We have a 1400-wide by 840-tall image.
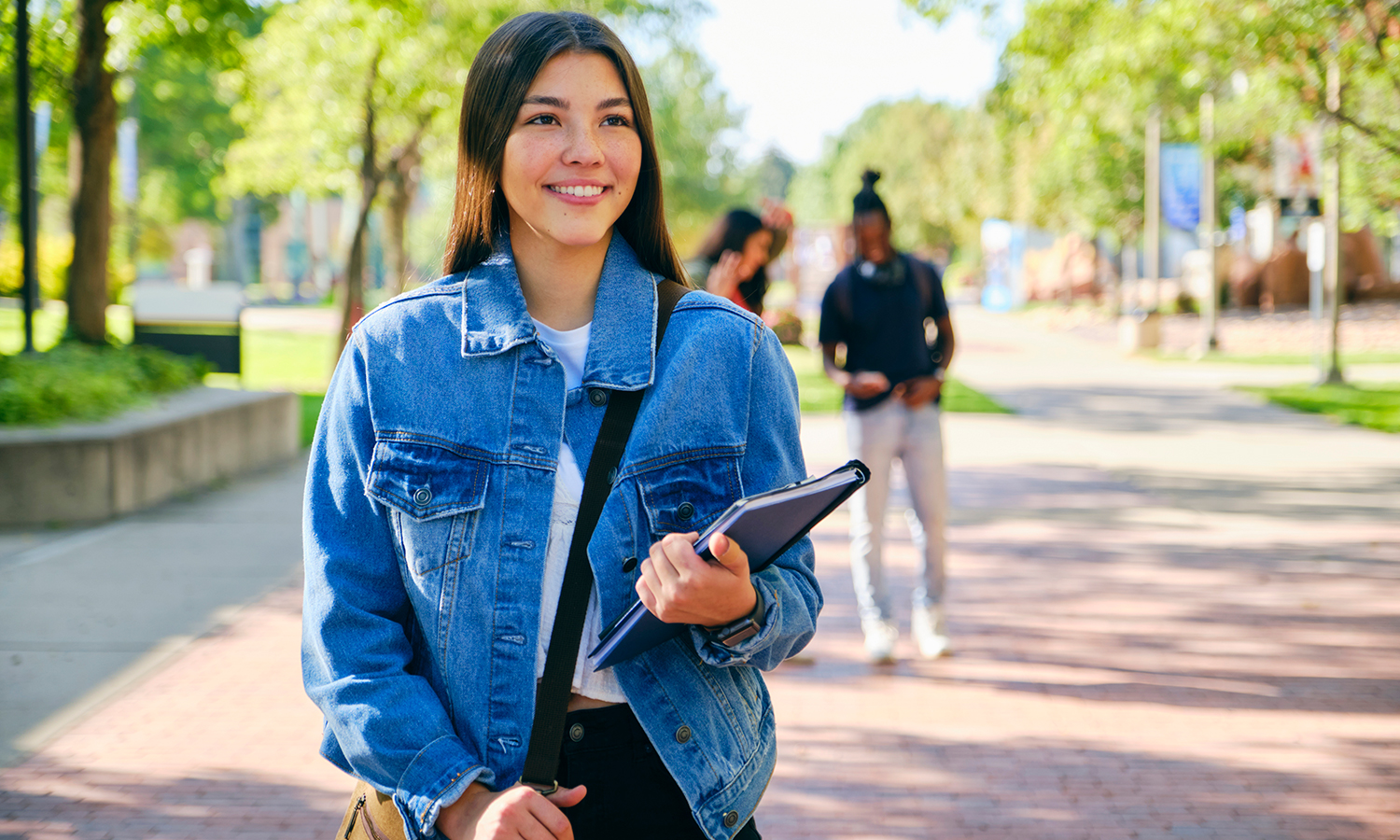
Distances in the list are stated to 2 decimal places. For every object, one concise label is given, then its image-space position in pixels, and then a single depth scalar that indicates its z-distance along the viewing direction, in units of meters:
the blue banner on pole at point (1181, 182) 25.14
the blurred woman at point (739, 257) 5.69
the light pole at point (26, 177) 10.55
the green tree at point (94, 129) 11.53
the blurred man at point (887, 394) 5.82
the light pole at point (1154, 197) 29.55
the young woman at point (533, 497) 1.67
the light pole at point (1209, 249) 24.20
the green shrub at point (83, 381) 9.07
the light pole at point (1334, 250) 17.72
